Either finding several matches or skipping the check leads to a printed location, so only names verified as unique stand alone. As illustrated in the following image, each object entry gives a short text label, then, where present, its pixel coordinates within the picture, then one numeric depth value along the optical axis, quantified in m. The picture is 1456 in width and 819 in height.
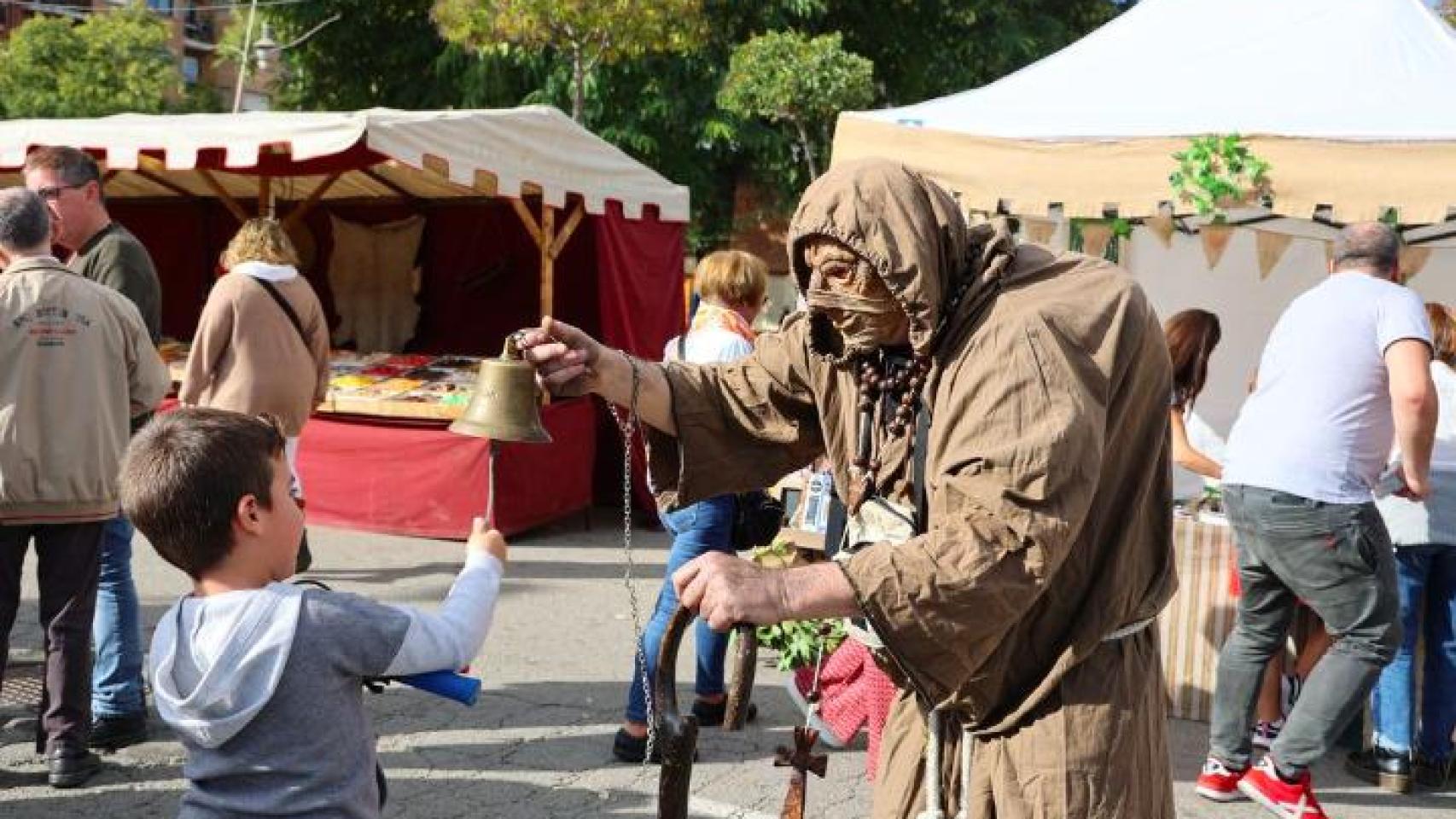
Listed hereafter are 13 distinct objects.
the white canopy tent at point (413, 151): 7.26
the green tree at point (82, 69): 31.08
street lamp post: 23.78
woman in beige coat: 5.05
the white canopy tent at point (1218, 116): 5.37
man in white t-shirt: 4.00
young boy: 2.11
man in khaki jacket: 4.02
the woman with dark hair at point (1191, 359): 4.93
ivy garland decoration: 5.31
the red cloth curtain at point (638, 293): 8.89
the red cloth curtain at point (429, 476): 8.01
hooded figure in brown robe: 1.76
